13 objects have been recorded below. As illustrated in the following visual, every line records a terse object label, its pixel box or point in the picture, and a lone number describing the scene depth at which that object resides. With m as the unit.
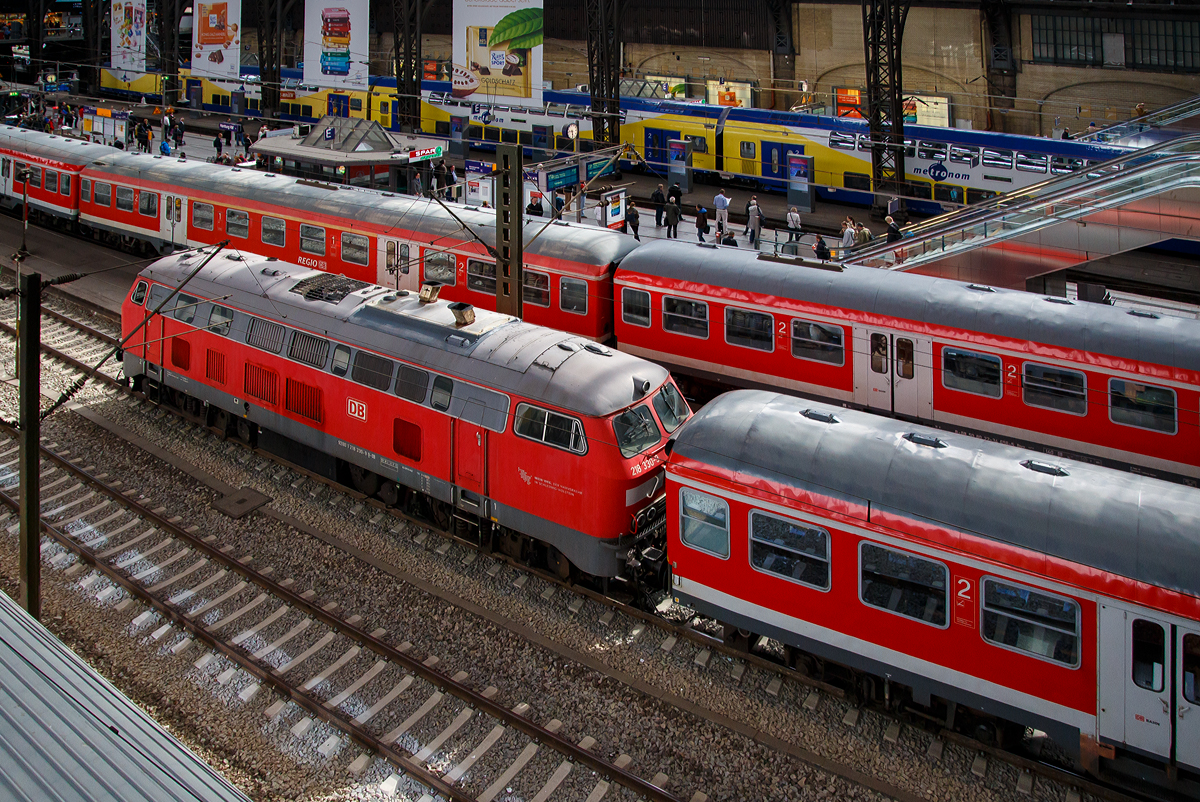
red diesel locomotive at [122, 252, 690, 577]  14.19
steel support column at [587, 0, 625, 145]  42.91
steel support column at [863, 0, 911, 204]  37.50
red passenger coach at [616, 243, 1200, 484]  17.00
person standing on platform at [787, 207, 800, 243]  34.47
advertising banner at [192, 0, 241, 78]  54.59
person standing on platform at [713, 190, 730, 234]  34.45
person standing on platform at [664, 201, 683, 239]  34.75
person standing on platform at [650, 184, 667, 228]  36.12
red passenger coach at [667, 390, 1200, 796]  9.99
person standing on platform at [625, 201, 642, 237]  34.03
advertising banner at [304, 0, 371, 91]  49.62
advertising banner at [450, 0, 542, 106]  43.88
